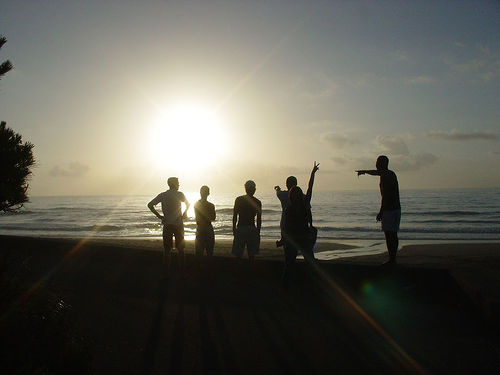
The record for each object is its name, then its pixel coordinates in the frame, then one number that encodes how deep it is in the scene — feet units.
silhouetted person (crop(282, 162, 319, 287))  21.17
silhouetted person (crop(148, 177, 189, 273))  25.18
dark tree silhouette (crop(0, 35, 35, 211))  23.68
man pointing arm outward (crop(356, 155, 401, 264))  21.83
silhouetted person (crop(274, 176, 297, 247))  22.26
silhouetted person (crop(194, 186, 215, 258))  25.18
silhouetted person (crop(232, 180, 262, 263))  24.40
